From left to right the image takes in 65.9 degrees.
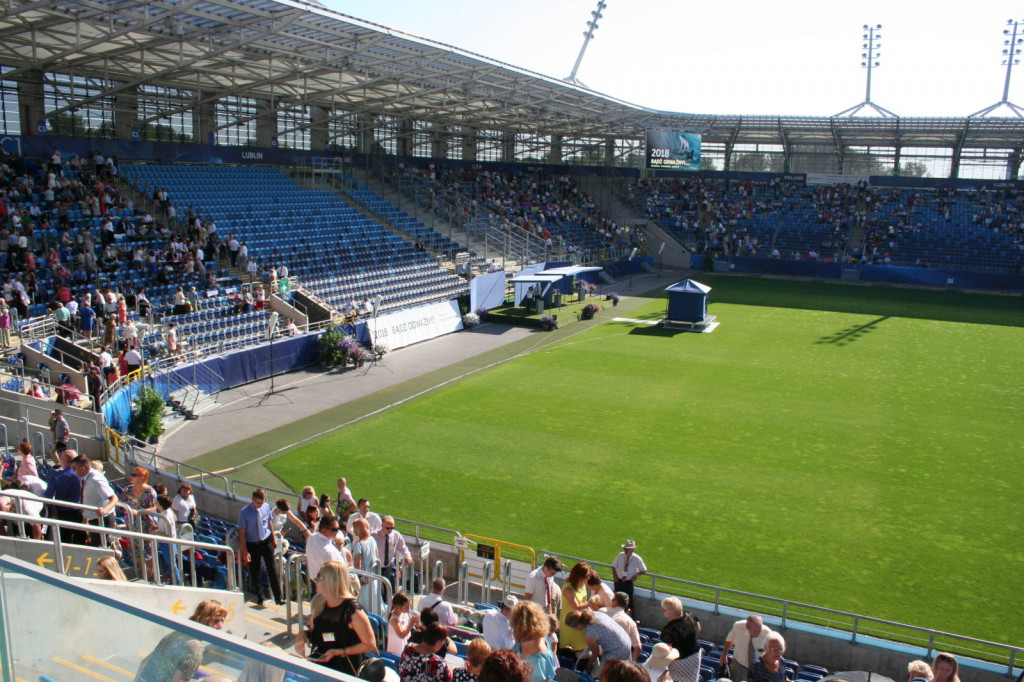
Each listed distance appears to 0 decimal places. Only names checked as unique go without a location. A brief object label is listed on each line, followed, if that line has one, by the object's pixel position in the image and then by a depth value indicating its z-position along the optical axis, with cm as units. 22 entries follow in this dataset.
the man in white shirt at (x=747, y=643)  770
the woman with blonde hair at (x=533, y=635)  530
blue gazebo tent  3266
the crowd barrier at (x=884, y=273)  4681
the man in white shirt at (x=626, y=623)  743
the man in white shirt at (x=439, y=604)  750
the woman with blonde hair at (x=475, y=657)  484
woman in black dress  529
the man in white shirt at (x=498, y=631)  666
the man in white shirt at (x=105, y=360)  1847
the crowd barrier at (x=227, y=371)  1760
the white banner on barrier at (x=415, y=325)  2803
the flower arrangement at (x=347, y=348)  2516
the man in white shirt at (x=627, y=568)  981
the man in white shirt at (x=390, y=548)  984
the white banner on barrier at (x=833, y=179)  5688
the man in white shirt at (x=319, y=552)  788
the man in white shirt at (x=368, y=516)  1010
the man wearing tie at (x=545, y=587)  816
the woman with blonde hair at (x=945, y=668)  665
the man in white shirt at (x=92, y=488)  984
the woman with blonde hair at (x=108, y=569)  679
